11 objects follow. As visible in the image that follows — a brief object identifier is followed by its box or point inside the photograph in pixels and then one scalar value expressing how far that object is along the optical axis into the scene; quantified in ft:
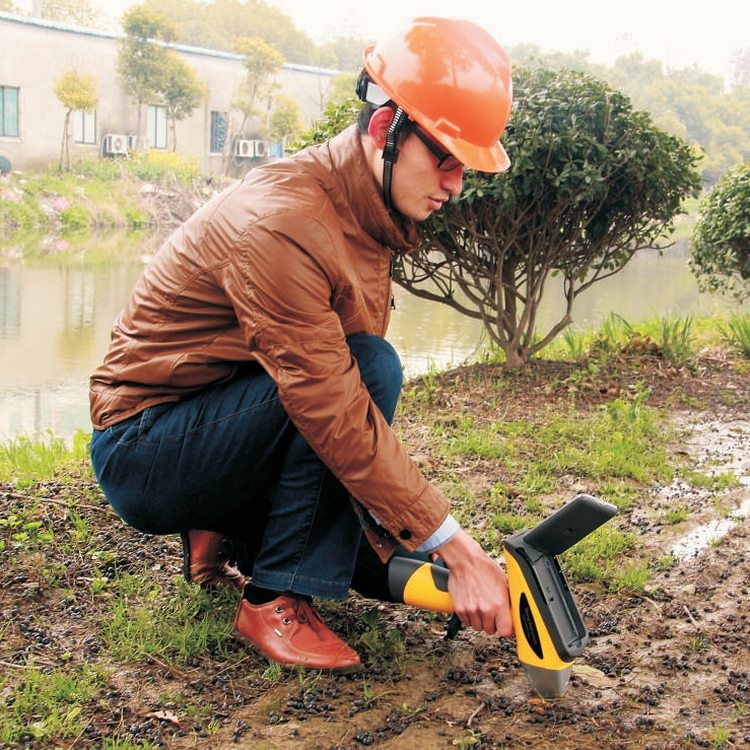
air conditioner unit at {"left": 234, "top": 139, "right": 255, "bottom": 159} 106.42
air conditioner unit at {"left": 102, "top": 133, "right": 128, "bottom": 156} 92.22
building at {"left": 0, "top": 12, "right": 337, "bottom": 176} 89.40
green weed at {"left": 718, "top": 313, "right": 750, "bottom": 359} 18.51
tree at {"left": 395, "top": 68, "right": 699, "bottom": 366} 14.12
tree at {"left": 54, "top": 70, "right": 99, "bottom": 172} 81.46
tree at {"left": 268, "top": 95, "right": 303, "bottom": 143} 103.55
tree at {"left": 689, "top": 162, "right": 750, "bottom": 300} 18.95
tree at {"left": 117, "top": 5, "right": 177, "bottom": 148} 88.69
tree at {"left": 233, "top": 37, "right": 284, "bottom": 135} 101.55
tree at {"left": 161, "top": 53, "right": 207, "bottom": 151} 90.07
